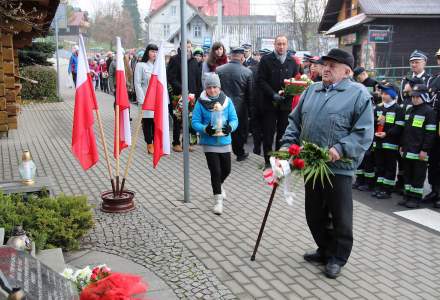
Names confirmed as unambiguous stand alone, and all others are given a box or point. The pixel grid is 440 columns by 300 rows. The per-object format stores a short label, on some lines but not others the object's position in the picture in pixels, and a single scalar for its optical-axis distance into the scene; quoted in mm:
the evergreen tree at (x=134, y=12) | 104138
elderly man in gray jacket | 4363
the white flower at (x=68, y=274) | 3492
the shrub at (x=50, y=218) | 4648
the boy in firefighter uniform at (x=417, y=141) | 6926
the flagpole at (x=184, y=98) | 6391
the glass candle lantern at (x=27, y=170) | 5789
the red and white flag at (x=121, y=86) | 6215
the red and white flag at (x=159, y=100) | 6324
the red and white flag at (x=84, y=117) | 5902
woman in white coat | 9547
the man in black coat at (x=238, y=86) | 9062
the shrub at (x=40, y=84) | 20516
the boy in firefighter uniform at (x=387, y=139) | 7395
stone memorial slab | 2600
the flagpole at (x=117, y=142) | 6292
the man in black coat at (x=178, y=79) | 10125
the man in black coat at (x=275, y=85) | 8594
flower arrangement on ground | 2348
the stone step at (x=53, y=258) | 4143
